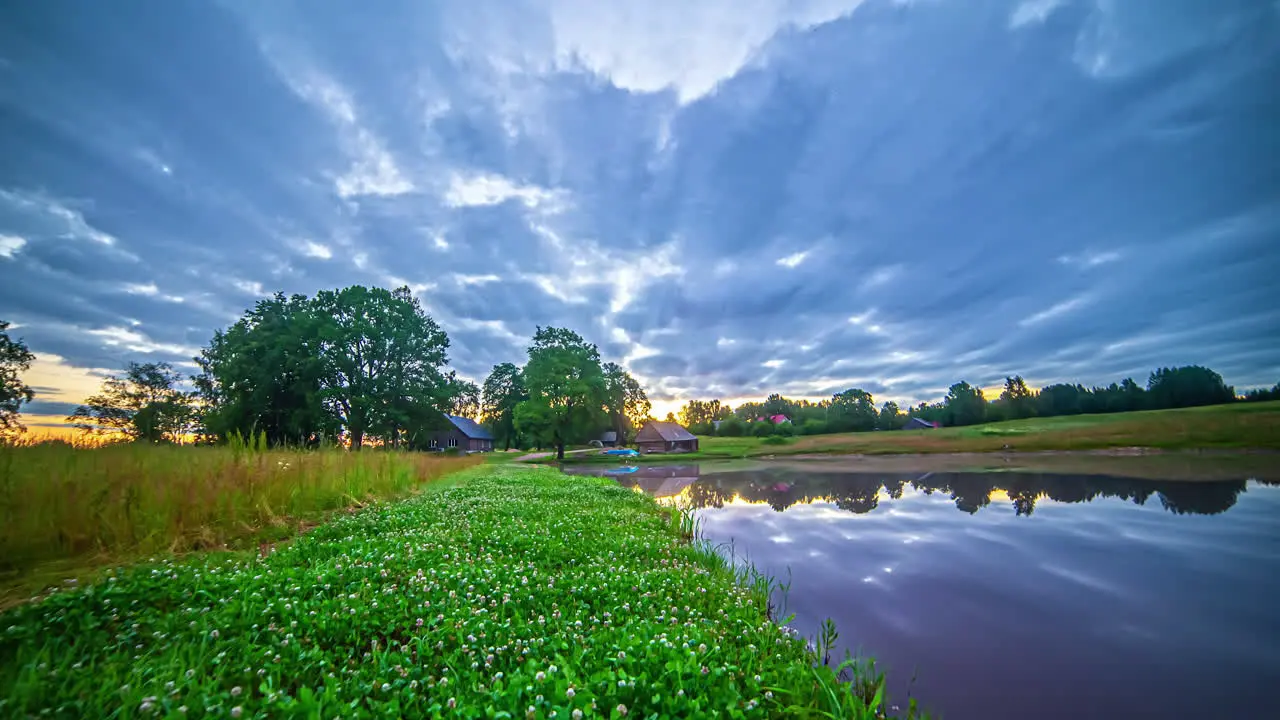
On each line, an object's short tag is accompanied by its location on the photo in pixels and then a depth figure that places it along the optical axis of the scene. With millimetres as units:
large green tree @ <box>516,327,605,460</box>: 53531
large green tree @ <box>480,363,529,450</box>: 87438
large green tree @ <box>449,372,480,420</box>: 93875
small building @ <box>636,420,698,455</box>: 74312
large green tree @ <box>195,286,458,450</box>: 37906
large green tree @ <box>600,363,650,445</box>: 69062
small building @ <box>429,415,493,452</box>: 76750
